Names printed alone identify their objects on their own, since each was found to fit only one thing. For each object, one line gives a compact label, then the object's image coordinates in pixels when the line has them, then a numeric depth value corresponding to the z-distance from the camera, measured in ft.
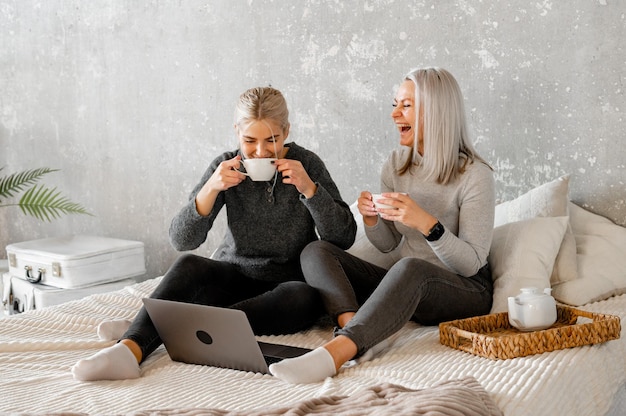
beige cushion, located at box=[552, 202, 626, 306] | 7.78
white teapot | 6.53
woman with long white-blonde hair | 6.53
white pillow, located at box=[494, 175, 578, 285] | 8.00
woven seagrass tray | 6.13
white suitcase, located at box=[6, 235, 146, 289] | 11.02
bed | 5.07
